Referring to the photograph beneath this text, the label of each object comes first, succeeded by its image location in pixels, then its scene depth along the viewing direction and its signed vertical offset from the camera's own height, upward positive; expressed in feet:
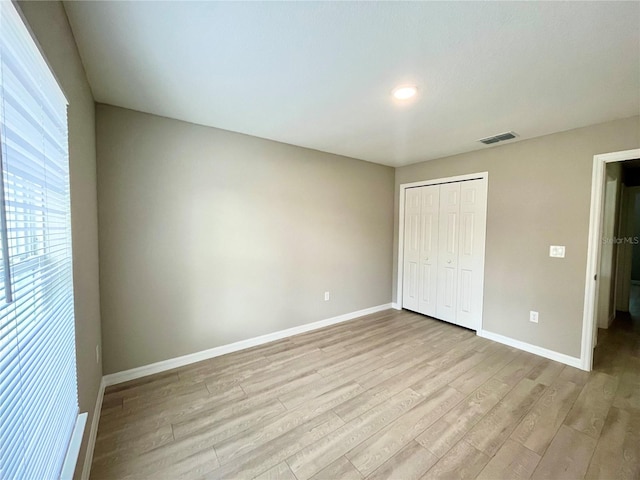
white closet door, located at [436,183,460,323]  11.80 -0.87
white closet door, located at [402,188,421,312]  13.42 -0.95
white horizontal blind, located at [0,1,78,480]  2.31 -0.45
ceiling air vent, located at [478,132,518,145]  9.09 +3.39
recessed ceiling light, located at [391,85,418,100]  6.23 +3.39
